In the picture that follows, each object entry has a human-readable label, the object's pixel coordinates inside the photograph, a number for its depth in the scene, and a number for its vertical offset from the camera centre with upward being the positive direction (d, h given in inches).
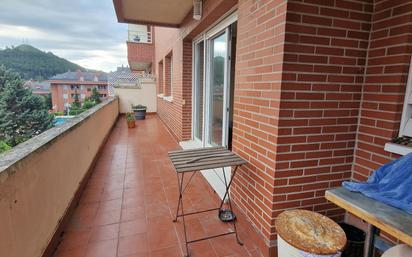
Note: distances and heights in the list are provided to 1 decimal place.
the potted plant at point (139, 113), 356.5 -36.4
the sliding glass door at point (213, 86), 125.7 +3.4
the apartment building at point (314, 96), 59.9 -1.0
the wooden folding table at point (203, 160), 71.3 -23.3
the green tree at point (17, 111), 563.2 -60.0
